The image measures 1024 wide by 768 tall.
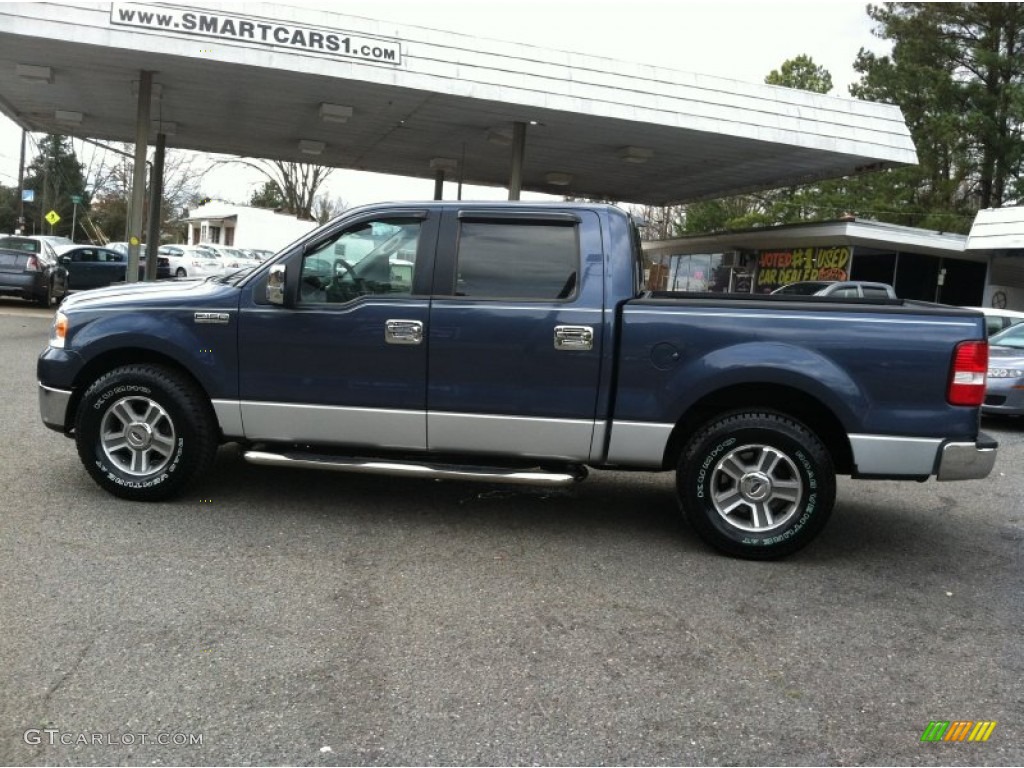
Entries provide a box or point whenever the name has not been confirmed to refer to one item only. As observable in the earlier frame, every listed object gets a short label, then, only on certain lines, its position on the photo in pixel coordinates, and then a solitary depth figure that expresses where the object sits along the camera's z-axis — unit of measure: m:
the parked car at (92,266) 25.95
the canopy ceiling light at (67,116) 20.52
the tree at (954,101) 31.03
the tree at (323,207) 66.81
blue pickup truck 4.83
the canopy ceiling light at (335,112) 16.84
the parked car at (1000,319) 13.98
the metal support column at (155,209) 22.80
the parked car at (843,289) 17.92
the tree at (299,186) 63.38
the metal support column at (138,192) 16.50
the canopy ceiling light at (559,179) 24.84
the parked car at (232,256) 37.75
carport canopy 13.52
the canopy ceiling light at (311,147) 22.40
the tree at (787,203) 34.44
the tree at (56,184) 68.19
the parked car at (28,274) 18.98
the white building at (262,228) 56.53
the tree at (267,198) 83.50
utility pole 49.75
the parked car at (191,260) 33.84
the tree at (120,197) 61.66
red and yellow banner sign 25.25
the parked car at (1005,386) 10.46
